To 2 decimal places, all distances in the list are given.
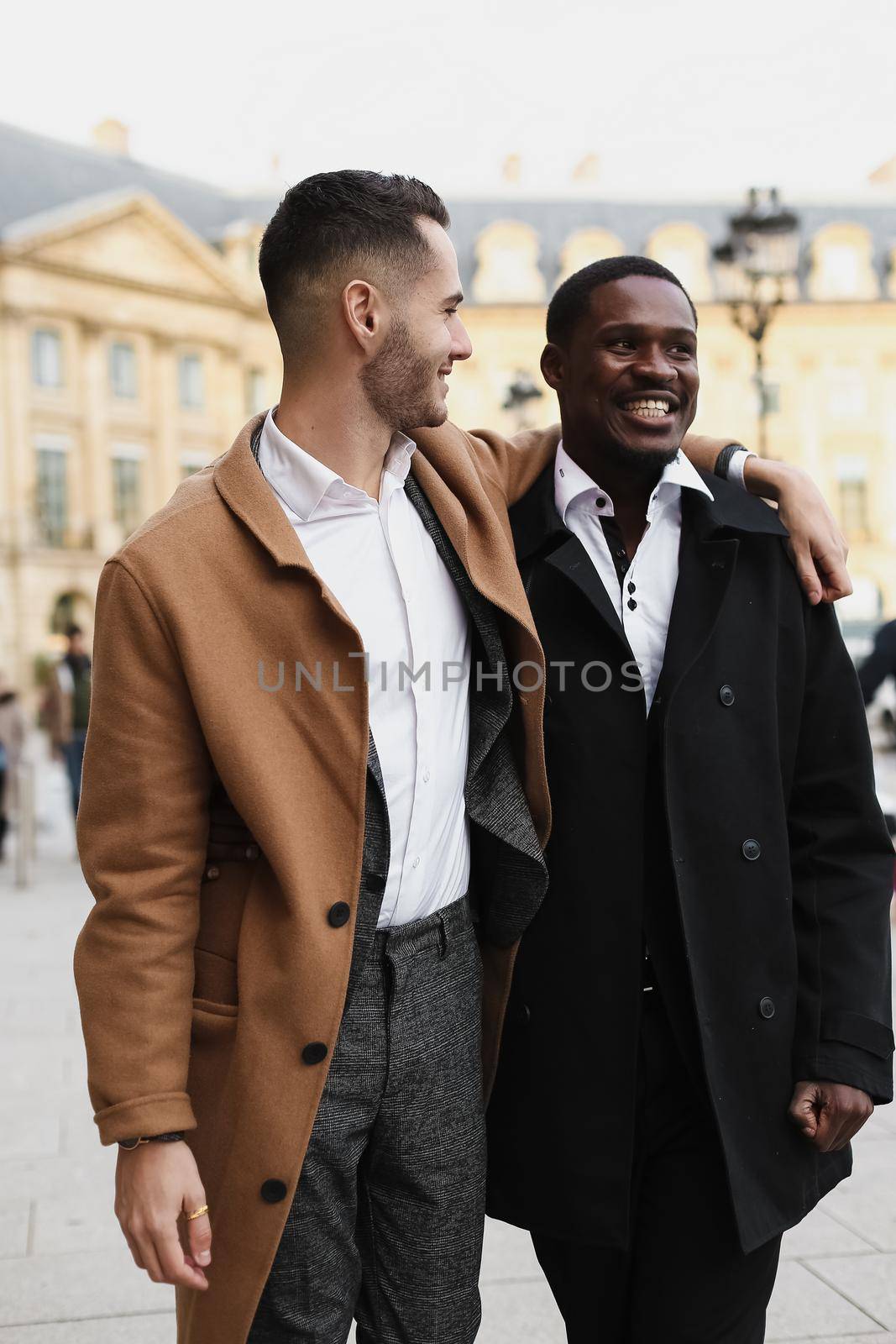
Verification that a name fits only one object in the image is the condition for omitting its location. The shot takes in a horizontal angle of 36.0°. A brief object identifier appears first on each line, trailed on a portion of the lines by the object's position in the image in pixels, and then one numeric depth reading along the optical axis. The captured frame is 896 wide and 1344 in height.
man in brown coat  1.80
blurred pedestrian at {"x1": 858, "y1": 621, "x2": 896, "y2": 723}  6.29
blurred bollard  10.34
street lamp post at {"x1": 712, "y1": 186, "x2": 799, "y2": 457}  9.45
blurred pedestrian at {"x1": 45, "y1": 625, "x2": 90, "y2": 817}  11.73
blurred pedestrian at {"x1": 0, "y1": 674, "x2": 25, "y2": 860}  11.73
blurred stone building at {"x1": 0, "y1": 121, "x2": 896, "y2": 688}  35.31
